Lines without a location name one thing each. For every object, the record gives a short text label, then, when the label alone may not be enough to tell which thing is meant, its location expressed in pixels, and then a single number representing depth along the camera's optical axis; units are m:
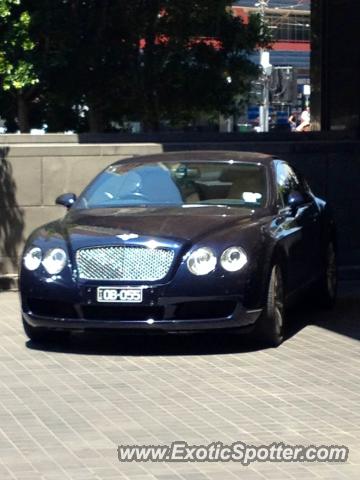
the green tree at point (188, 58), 22.53
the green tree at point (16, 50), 21.16
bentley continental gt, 9.20
